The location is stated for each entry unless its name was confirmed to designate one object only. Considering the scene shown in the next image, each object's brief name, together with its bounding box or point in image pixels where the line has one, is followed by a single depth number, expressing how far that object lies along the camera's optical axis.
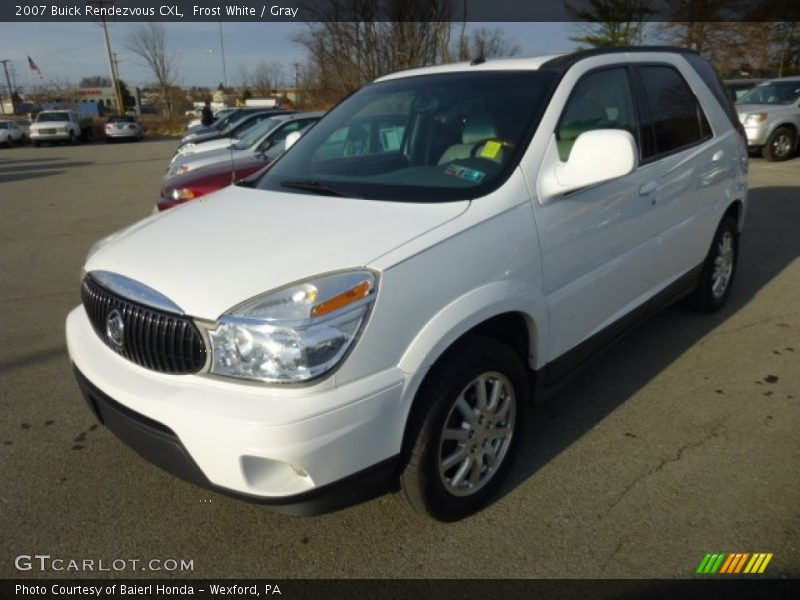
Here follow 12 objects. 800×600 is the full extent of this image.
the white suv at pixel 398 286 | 1.98
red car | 6.11
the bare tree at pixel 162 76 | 55.00
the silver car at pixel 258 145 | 8.62
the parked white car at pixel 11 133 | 31.58
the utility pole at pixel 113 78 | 40.55
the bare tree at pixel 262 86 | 60.22
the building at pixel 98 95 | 77.66
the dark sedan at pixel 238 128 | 13.72
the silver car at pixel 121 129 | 34.81
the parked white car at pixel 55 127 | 31.16
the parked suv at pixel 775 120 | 13.09
